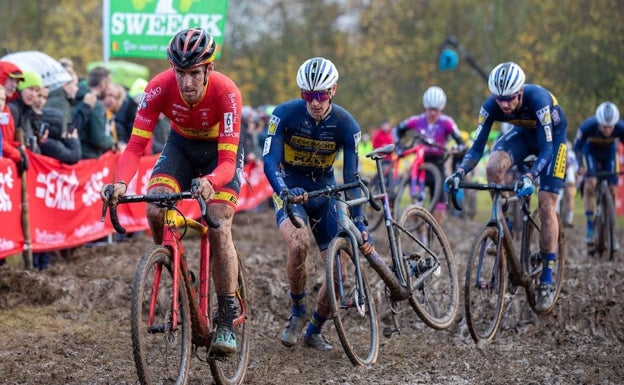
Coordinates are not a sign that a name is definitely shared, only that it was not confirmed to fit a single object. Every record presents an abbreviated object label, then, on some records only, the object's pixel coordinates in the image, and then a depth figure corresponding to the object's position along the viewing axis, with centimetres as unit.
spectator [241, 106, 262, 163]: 1822
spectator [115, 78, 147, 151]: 1324
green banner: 1461
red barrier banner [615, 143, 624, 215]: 2288
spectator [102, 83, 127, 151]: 1291
